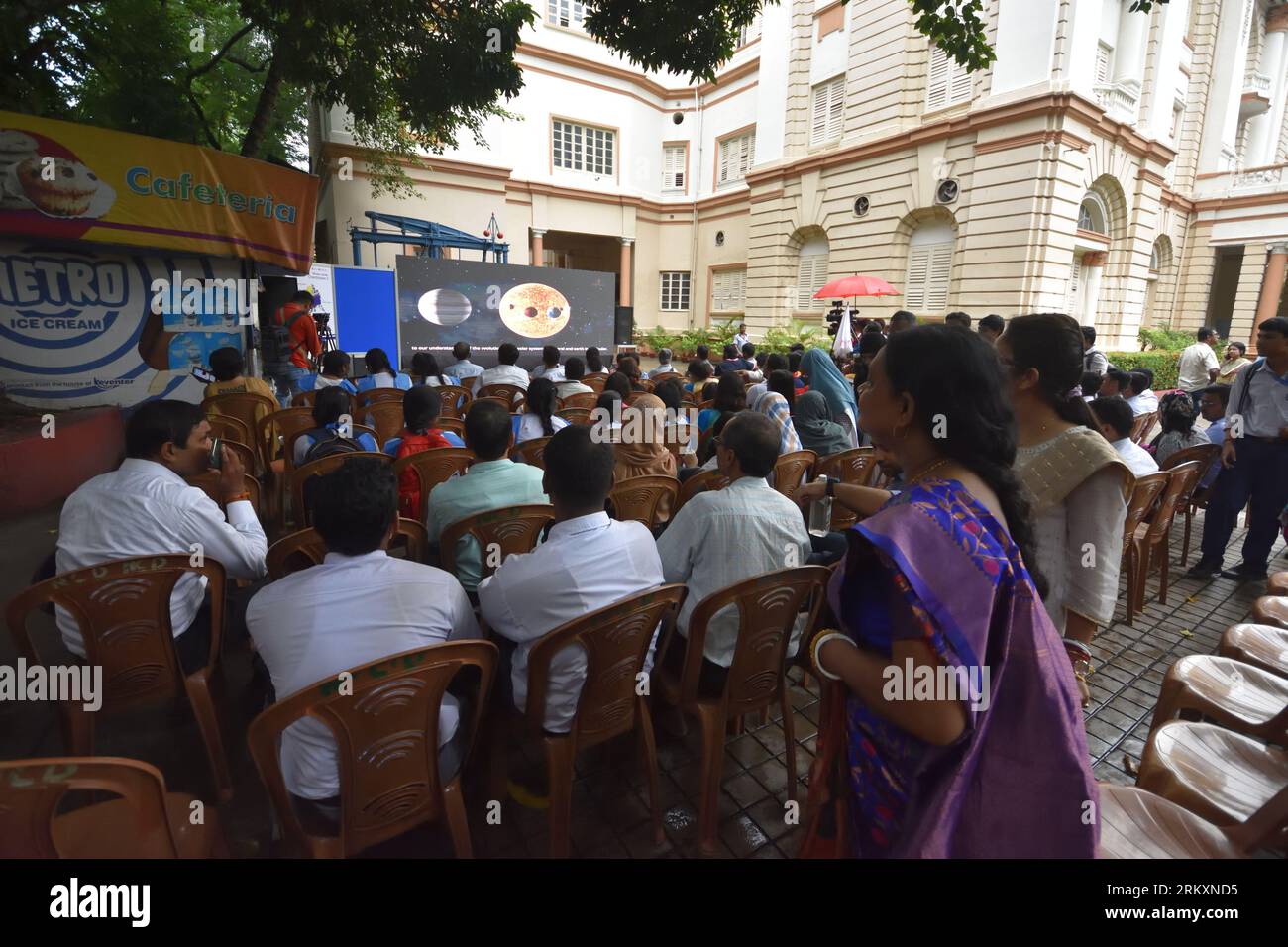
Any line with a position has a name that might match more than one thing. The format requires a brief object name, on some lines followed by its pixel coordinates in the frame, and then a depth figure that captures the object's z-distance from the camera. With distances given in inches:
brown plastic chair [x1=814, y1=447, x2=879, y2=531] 169.6
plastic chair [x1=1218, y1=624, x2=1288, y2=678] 92.4
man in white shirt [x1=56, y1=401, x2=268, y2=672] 87.0
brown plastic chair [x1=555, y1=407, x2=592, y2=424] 205.2
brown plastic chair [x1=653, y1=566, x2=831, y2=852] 81.6
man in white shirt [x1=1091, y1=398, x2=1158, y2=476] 142.1
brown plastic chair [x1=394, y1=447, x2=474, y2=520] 140.2
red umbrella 466.9
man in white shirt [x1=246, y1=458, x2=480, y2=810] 62.7
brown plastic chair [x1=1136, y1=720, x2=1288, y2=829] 69.6
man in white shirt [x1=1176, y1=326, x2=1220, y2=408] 331.3
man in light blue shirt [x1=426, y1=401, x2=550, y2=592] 111.7
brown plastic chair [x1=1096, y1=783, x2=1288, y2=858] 60.2
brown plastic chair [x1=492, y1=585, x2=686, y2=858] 71.7
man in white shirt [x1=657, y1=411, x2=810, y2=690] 91.0
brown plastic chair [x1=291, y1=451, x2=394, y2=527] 131.0
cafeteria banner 209.6
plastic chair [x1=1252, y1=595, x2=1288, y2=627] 100.9
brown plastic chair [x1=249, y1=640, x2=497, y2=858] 56.6
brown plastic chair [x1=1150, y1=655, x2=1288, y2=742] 80.8
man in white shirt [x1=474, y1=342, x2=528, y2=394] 265.7
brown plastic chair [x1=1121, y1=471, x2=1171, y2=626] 144.3
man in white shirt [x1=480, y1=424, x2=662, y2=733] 76.0
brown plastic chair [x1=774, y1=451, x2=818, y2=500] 156.5
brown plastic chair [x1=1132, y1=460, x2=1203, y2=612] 157.9
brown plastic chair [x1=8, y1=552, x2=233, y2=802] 76.2
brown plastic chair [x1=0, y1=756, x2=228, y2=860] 42.3
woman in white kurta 75.3
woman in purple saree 42.6
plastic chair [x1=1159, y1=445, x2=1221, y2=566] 175.0
